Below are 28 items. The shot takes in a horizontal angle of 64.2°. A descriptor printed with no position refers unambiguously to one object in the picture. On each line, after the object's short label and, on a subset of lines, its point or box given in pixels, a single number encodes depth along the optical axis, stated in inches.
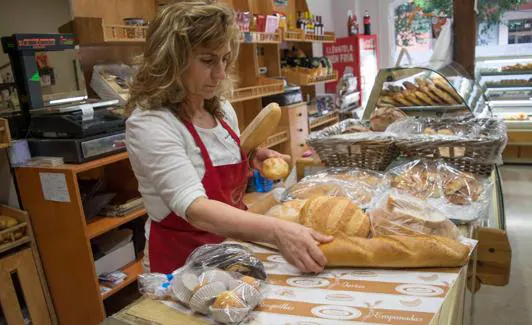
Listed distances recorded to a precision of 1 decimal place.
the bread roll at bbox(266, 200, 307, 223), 43.4
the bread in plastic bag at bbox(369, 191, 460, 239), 38.1
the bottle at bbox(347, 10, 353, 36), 193.8
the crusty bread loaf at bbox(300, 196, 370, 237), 38.2
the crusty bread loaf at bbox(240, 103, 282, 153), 56.1
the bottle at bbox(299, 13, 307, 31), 147.9
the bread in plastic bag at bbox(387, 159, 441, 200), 49.4
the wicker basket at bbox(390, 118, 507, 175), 54.9
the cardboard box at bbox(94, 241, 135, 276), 83.5
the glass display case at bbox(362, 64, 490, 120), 90.0
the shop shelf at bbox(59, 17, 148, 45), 80.2
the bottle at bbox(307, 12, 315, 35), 150.2
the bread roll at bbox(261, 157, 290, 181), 51.9
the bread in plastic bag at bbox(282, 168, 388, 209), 47.8
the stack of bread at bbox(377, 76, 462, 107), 91.6
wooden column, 163.3
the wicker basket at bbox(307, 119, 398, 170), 58.0
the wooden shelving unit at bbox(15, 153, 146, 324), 74.7
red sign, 194.7
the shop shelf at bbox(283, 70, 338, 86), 146.5
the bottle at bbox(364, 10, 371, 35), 207.6
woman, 35.2
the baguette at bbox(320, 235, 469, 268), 34.5
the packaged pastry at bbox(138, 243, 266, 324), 28.2
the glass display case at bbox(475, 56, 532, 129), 182.1
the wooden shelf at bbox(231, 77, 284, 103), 115.4
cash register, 73.5
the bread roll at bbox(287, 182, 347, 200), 48.5
